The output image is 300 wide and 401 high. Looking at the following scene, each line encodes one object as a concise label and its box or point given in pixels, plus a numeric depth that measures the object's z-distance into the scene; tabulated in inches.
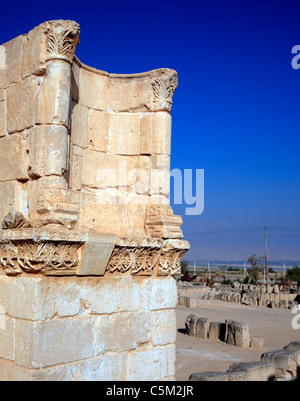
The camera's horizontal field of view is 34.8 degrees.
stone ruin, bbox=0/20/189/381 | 167.6
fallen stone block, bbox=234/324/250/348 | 459.8
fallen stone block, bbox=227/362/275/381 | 259.1
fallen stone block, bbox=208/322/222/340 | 496.4
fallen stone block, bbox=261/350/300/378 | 288.7
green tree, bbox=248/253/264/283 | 1566.4
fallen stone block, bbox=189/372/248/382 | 239.5
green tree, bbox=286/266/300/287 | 1618.6
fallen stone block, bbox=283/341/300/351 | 354.7
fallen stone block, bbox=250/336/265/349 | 462.3
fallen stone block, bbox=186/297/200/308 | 775.1
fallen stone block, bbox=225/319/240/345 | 469.1
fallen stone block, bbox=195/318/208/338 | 499.4
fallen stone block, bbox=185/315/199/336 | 510.3
